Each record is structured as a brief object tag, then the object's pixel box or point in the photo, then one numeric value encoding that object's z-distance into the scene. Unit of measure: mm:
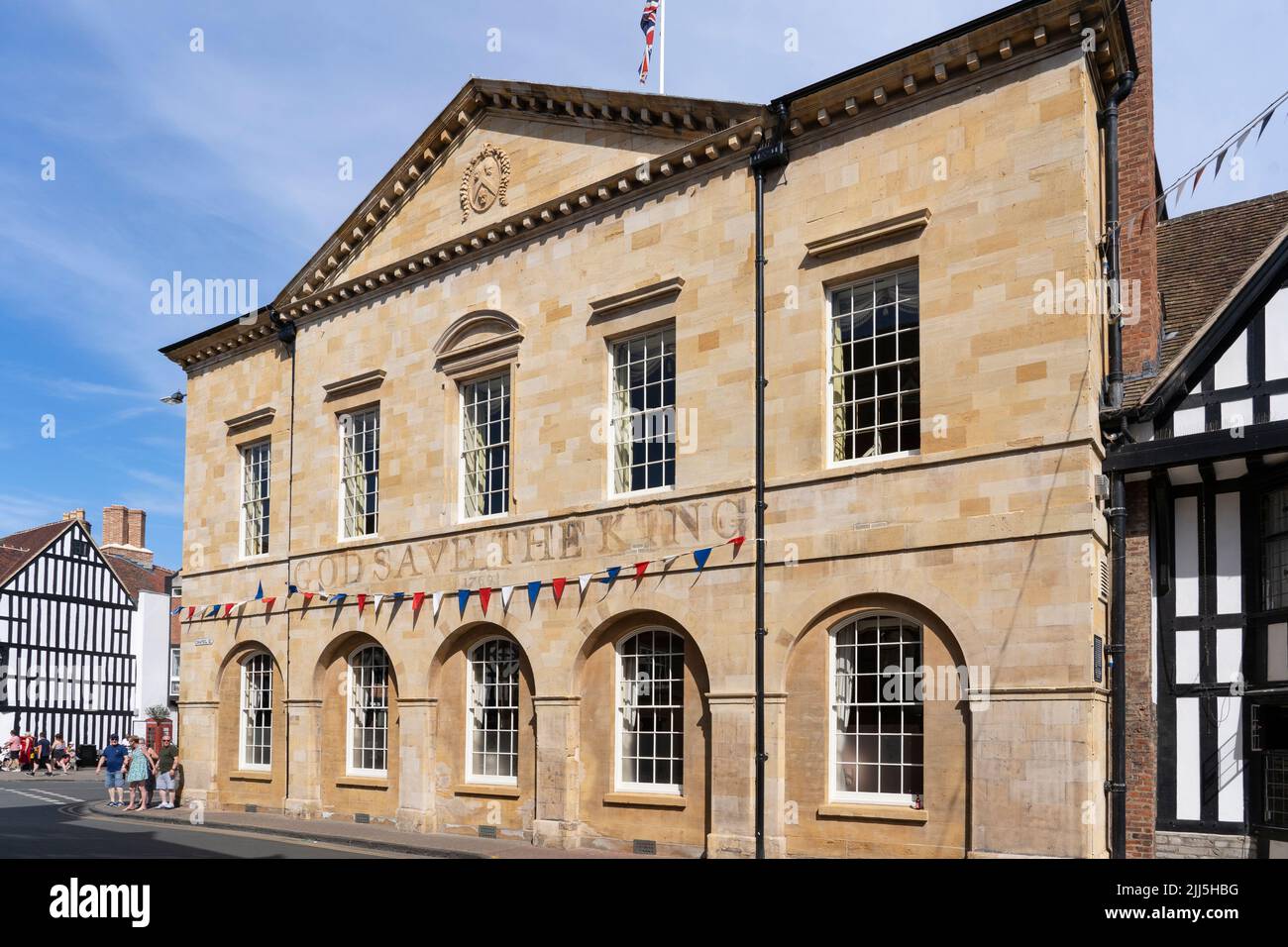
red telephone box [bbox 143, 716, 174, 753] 57094
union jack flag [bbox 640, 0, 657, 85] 18516
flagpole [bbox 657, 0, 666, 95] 18484
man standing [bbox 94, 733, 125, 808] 26359
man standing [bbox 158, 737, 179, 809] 25188
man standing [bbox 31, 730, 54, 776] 47531
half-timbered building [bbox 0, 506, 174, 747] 53656
